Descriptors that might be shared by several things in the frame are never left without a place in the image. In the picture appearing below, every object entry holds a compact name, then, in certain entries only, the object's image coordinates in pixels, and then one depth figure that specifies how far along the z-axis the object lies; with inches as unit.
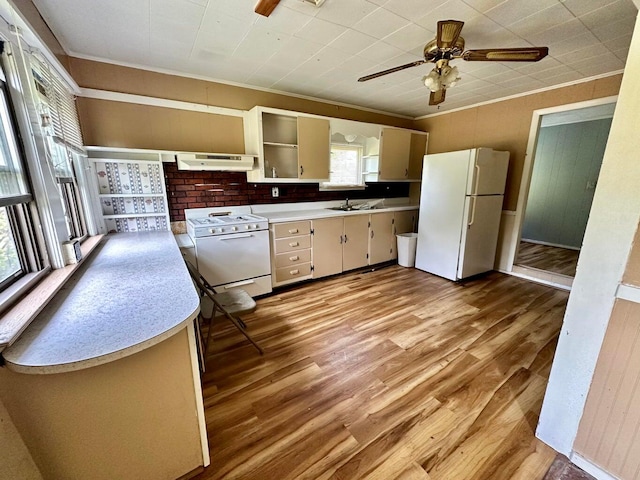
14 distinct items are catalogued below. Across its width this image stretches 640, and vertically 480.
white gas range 104.4
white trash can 158.2
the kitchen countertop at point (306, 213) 123.6
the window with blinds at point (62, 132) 61.0
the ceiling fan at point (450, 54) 66.2
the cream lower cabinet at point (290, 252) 122.7
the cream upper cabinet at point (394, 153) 156.9
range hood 103.7
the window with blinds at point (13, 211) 46.3
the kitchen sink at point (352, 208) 153.8
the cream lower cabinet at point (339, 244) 135.0
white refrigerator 127.1
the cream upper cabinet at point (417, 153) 172.2
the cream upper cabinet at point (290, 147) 124.3
